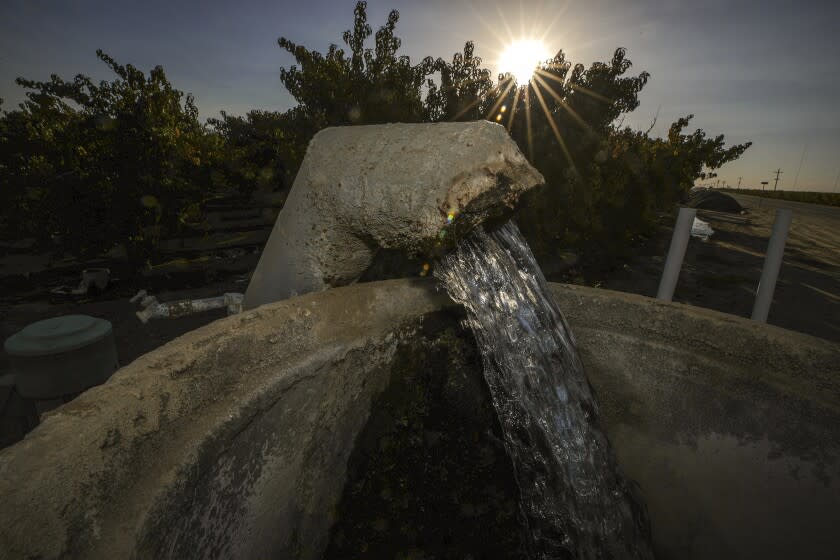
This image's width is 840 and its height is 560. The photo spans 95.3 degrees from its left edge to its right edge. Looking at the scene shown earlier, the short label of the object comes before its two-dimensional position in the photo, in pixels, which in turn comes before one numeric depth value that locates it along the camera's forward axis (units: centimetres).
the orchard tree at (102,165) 565
